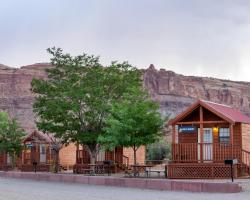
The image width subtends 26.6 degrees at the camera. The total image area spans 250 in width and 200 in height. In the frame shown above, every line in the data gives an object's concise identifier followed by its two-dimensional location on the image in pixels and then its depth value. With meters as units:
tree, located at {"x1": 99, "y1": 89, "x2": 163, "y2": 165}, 26.58
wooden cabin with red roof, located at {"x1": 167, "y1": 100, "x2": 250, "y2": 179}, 24.78
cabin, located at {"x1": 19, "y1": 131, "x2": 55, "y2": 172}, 42.80
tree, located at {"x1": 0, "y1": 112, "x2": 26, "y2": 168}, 43.75
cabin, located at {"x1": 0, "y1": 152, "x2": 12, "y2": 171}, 47.46
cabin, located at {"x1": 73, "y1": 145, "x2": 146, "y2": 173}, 34.25
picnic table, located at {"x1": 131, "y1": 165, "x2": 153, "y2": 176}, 26.81
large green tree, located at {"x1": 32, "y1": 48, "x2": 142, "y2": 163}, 31.52
